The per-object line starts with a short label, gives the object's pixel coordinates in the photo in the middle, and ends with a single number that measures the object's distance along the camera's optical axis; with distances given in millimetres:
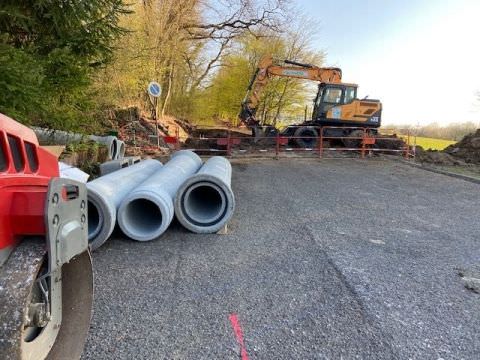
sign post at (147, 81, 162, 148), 14689
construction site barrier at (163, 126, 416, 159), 16358
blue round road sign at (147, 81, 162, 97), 14682
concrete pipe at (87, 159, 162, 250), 4664
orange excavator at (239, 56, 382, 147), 17922
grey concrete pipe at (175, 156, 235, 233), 5473
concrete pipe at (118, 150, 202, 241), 5027
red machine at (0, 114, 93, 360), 1734
